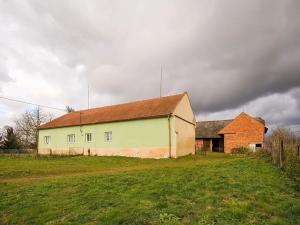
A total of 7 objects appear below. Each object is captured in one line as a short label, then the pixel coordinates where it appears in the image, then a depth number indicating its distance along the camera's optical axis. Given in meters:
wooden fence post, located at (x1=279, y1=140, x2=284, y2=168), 9.90
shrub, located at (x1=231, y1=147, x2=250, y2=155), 27.00
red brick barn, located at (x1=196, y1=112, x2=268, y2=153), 28.84
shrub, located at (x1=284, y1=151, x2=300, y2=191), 7.55
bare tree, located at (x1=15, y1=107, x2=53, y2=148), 46.91
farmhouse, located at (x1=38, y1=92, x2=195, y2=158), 19.32
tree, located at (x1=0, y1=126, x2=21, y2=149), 40.59
